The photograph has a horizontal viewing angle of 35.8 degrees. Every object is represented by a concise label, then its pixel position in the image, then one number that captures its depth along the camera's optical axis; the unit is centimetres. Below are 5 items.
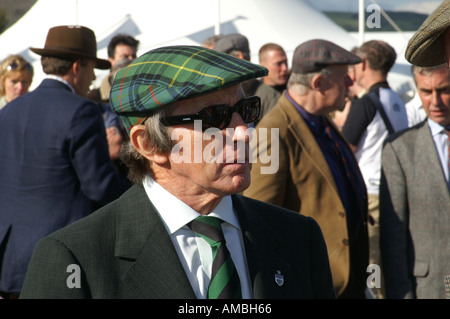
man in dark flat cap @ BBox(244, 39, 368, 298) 400
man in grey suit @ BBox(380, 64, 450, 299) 395
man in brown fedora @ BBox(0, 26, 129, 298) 401
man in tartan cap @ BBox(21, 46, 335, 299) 204
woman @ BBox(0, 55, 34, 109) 670
